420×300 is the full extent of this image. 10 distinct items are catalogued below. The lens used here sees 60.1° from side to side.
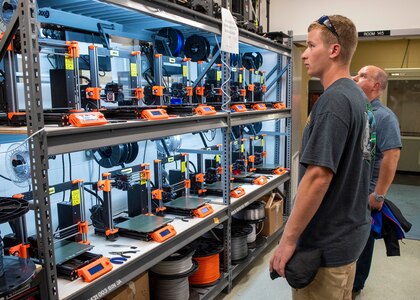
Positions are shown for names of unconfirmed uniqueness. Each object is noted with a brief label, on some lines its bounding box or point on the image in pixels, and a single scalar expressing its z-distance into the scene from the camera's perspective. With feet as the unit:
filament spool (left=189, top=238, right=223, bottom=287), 8.97
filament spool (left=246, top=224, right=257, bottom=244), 11.52
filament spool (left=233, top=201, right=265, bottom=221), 11.57
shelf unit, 4.45
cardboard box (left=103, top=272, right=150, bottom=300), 6.24
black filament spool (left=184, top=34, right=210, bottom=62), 10.21
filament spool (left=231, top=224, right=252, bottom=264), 10.48
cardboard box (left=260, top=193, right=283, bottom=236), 12.52
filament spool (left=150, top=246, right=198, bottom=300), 7.88
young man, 4.42
